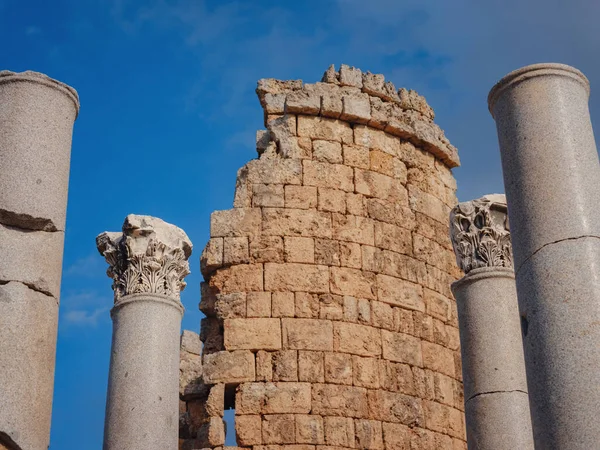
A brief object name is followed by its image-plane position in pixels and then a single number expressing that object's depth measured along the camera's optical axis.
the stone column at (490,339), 10.16
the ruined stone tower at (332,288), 13.17
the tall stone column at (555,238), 6.72
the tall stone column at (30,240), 7.54
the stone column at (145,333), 10.67
